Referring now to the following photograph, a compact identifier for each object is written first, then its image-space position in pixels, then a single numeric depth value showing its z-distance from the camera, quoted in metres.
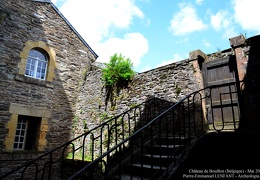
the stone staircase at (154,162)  3.05
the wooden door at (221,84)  4.77
